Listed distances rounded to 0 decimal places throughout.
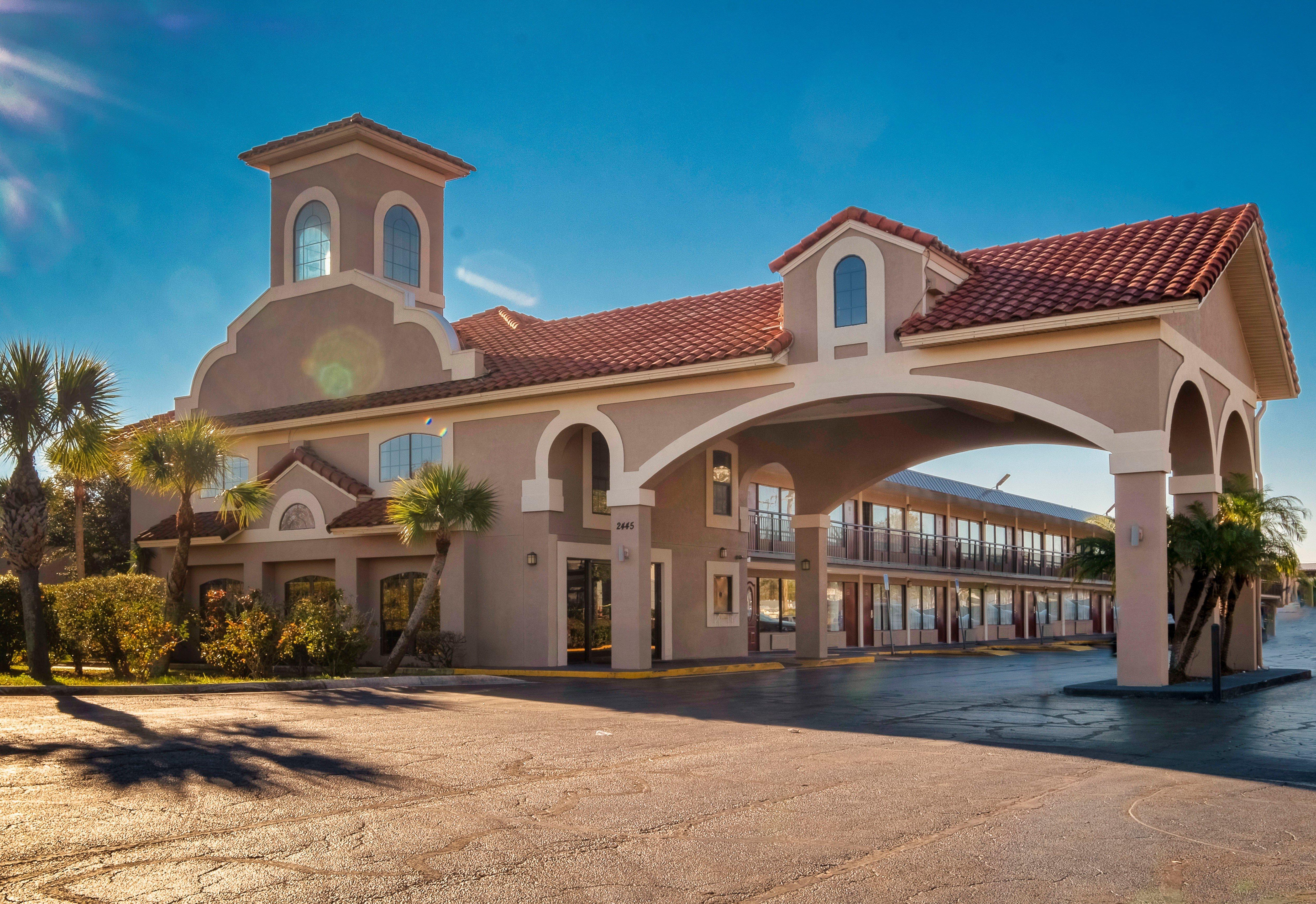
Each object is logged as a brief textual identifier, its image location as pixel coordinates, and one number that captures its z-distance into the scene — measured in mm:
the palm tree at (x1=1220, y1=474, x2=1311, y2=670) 20438
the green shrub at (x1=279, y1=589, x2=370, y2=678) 21672
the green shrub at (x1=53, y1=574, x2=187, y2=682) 20406
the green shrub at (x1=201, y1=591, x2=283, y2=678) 21328
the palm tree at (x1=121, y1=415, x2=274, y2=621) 21922
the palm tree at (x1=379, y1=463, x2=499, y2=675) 22750
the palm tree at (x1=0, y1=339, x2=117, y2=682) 19344
